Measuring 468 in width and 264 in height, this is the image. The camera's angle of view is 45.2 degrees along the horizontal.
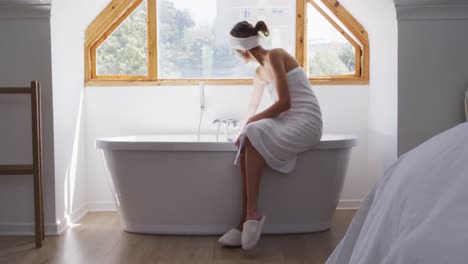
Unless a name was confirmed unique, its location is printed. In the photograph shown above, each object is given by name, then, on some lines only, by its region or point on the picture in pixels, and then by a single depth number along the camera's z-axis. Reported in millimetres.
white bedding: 949
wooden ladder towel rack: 3125
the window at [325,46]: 4293
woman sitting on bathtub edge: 3068
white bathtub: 3246
